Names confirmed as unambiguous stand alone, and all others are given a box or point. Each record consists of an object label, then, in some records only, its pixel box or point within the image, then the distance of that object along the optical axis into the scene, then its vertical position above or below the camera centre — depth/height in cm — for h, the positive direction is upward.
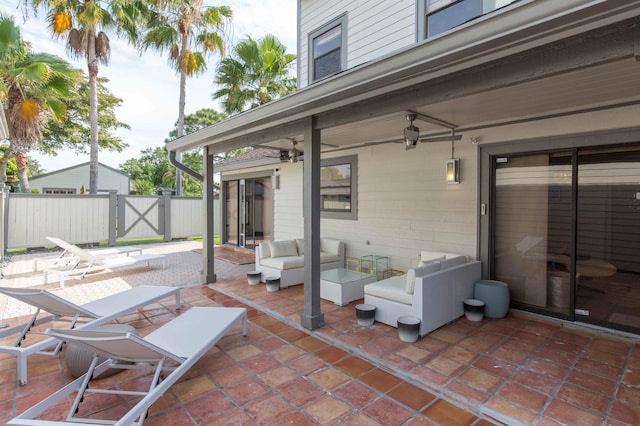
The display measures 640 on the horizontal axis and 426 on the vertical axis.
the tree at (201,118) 2420 +679
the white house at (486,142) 225 +97
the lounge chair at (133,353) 222 -121
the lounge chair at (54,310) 299 -114
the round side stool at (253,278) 618 -130
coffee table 505 -121
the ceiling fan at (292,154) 646 +115
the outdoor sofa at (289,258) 602 -96
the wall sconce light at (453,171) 506 +60
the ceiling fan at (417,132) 407 +107
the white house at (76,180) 2217 +206
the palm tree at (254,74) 1291 +553
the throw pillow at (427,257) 508 -76
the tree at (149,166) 3178 +429
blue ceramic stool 445 -121
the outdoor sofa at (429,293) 387 -106
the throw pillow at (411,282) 395 -88
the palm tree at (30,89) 790 +330
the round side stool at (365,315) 416 -135
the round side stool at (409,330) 367 -135
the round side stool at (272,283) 568 -128
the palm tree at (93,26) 1135 +668
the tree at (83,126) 1770 +475
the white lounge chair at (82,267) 642 -117
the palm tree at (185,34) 1303 +723
